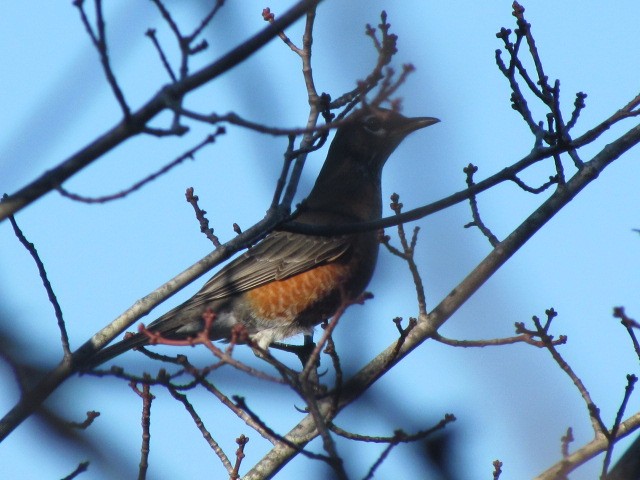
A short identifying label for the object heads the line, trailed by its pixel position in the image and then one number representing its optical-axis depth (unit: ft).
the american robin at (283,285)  37.09
